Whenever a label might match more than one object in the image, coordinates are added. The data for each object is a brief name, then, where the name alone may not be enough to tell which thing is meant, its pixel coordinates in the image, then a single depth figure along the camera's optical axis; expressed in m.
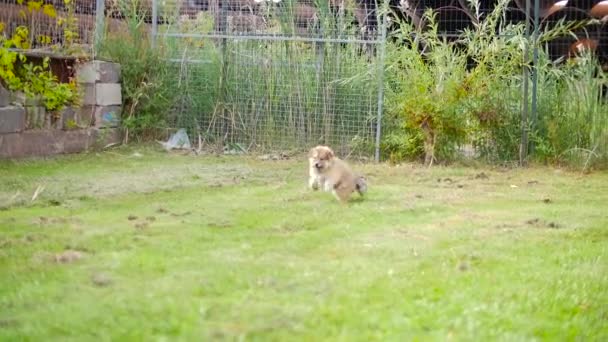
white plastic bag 11.97
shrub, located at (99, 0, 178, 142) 11.98
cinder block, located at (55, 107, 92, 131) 10.83
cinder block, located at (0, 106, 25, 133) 9.77
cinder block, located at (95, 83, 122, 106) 11.50
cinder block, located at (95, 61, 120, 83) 11.47
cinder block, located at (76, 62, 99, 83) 11.33
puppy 7.70
